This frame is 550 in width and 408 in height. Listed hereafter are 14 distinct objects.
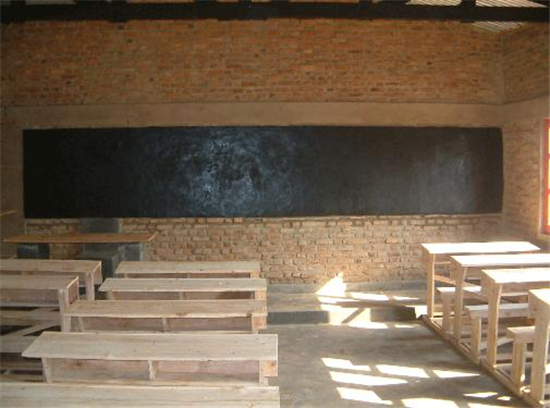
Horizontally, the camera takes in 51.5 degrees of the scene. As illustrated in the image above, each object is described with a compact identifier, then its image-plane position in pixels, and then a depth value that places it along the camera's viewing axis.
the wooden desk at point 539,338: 4.41
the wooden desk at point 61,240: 7.23
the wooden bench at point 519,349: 4.77
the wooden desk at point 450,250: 6.67
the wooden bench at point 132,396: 2.99
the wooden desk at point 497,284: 5.16
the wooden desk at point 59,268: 5.33
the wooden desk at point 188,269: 5.79
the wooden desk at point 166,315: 4.27
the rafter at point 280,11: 7.07
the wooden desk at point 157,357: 3.43
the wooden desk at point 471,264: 5.91
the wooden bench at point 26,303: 4.58
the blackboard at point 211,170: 8.38
